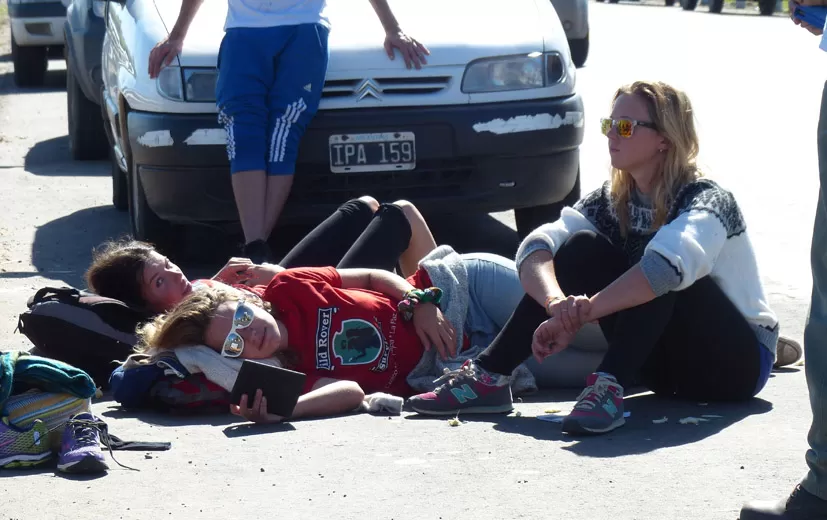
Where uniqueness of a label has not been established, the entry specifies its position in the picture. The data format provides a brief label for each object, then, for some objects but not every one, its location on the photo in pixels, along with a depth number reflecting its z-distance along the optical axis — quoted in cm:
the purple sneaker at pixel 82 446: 728
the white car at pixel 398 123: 1245
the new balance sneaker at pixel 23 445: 748
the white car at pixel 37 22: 3160
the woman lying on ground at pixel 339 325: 871
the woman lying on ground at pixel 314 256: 962
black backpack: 934
